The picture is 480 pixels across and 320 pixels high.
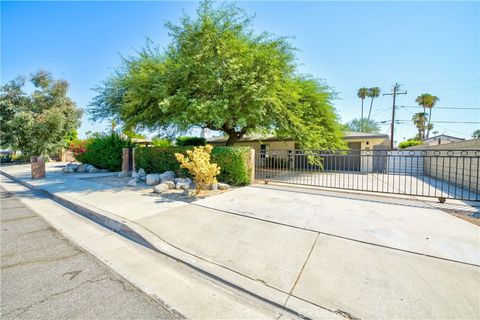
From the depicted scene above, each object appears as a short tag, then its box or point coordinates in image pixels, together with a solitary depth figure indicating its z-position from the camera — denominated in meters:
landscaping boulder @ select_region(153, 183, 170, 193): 6.87
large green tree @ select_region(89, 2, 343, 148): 8.20
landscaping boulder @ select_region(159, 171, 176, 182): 8.62
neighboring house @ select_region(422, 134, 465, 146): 28.22
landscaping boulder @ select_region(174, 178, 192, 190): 7.29
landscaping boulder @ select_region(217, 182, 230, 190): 7.47
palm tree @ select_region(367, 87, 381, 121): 40.66
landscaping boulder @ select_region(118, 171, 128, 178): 10.91
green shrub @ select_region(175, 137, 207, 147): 15.93
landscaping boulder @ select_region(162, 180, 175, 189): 7.45
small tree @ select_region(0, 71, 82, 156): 19.72
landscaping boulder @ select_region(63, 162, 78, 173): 13.01
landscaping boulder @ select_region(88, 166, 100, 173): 12.89
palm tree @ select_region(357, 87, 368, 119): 41.32
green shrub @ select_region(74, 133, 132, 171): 13.28
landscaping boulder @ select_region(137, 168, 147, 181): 9.27
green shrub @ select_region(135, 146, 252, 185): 8.04
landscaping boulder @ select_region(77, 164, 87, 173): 13.14
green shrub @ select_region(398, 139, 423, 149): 24.15
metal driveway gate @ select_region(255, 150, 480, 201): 7.91
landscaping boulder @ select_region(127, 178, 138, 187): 8.35
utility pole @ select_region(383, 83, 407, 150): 23.00
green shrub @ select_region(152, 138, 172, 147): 17.84
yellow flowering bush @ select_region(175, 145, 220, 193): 6.46
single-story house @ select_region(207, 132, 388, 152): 15.02
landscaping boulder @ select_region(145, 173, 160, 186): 8.33
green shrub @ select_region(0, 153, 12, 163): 24.67
